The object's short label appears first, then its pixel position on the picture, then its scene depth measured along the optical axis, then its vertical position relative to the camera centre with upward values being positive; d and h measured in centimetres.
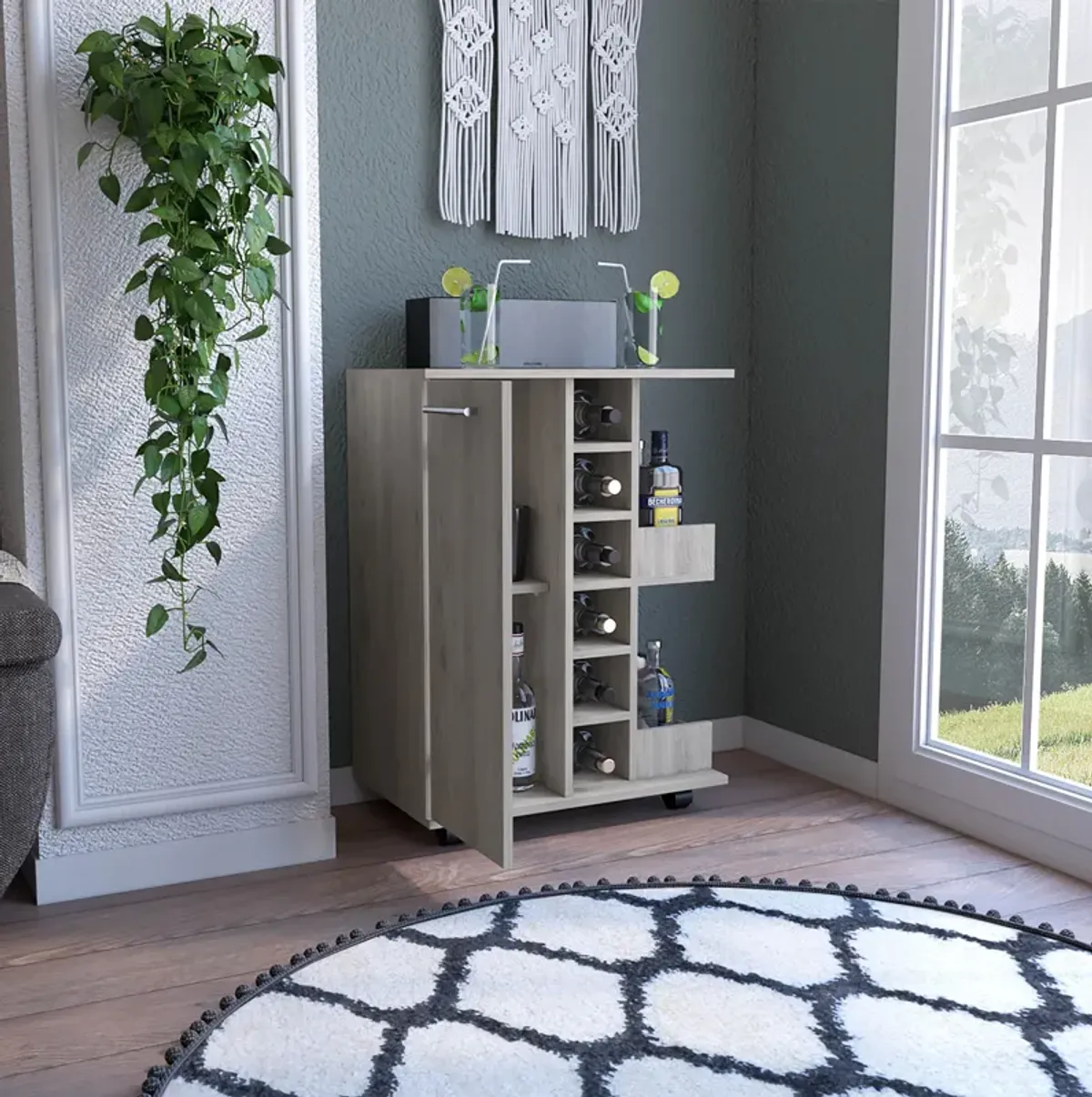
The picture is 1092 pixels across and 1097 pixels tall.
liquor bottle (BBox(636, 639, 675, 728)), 291 -56
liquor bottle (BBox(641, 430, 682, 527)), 280 -15
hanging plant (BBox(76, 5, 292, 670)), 220 +33
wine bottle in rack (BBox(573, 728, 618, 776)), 281 -68
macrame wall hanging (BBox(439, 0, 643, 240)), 288 +62
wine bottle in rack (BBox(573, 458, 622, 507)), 273 -14
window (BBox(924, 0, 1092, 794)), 250 +4
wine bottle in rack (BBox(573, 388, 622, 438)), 276 +0
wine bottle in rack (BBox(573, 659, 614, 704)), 285 -54
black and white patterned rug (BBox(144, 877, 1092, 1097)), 178 -81
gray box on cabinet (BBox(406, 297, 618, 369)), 271 +15
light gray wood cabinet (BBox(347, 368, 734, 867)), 238 -32
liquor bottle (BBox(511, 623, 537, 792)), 268 -59
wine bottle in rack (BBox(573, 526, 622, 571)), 279 -27
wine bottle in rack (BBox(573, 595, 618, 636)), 279 -40
